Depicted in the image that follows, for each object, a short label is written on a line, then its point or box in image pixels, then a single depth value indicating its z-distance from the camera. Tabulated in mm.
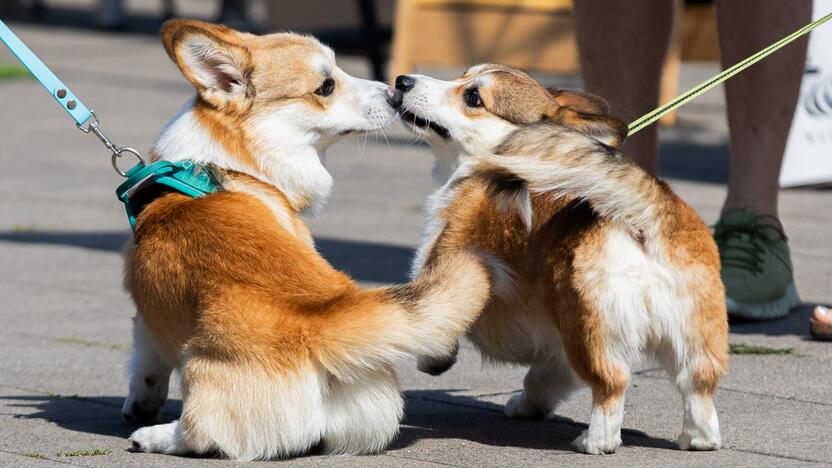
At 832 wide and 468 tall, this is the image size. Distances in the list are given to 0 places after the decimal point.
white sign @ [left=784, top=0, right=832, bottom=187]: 14711
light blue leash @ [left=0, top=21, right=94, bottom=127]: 7687
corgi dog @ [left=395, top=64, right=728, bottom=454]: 6445
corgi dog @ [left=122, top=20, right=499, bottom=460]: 6453
